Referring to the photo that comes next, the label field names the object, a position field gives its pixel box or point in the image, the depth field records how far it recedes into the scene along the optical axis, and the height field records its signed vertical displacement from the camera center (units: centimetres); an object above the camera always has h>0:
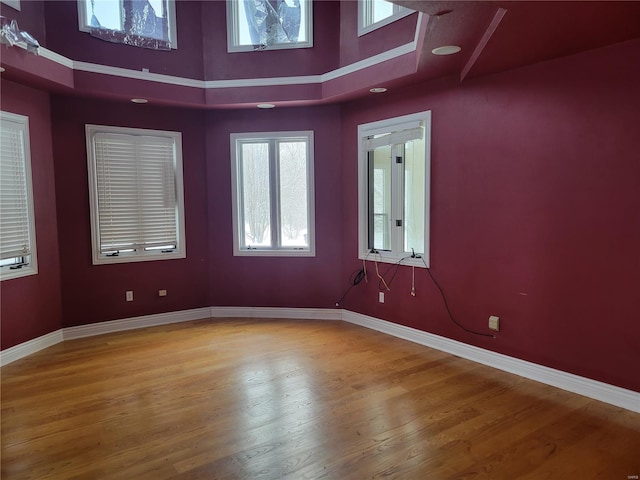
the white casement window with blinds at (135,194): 459 +17
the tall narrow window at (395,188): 414 +19
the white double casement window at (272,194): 505 +17
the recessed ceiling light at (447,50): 303 +110
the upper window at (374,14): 400 +184
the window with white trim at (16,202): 378 +8
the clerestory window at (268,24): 471 +200
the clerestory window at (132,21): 430 +192
